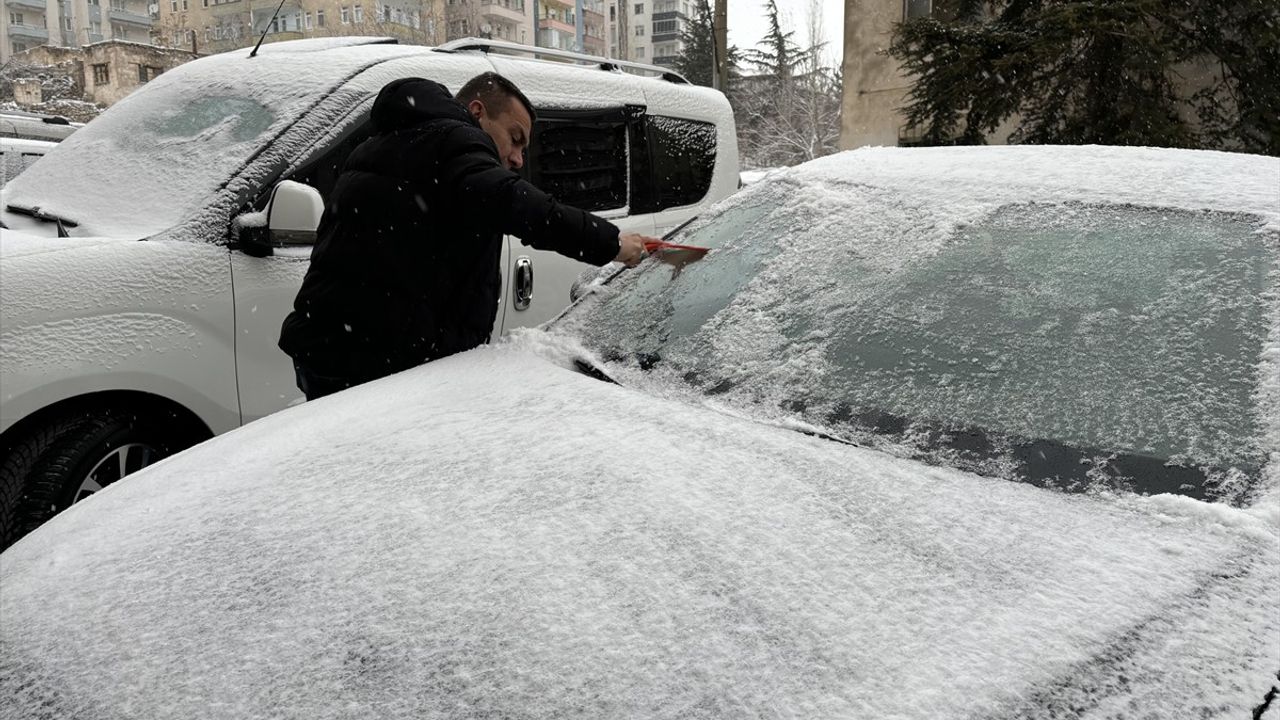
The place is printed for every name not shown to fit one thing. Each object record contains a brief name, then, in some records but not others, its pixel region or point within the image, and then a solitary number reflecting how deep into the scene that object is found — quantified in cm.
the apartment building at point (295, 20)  3862
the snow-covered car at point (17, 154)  661
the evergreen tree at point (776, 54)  4194
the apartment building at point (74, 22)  6103
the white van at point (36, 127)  916
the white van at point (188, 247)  282
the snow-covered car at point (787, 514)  111
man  266
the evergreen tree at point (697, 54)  3878
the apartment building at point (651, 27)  8744
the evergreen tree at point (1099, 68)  878
